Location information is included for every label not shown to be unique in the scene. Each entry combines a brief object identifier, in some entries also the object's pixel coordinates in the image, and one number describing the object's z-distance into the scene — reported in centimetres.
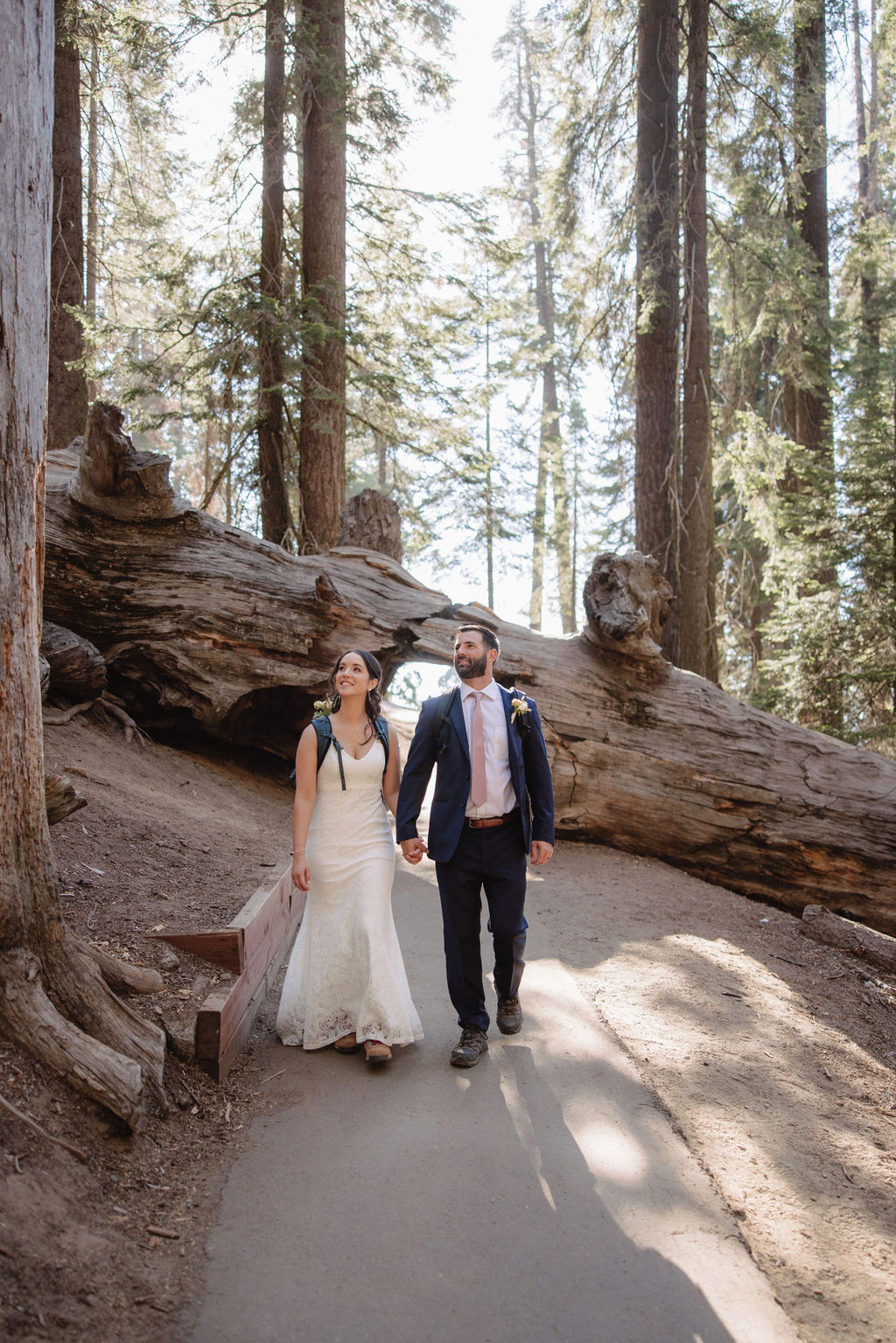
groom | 451
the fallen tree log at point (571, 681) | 816
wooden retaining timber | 388
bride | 439
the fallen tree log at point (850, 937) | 678
